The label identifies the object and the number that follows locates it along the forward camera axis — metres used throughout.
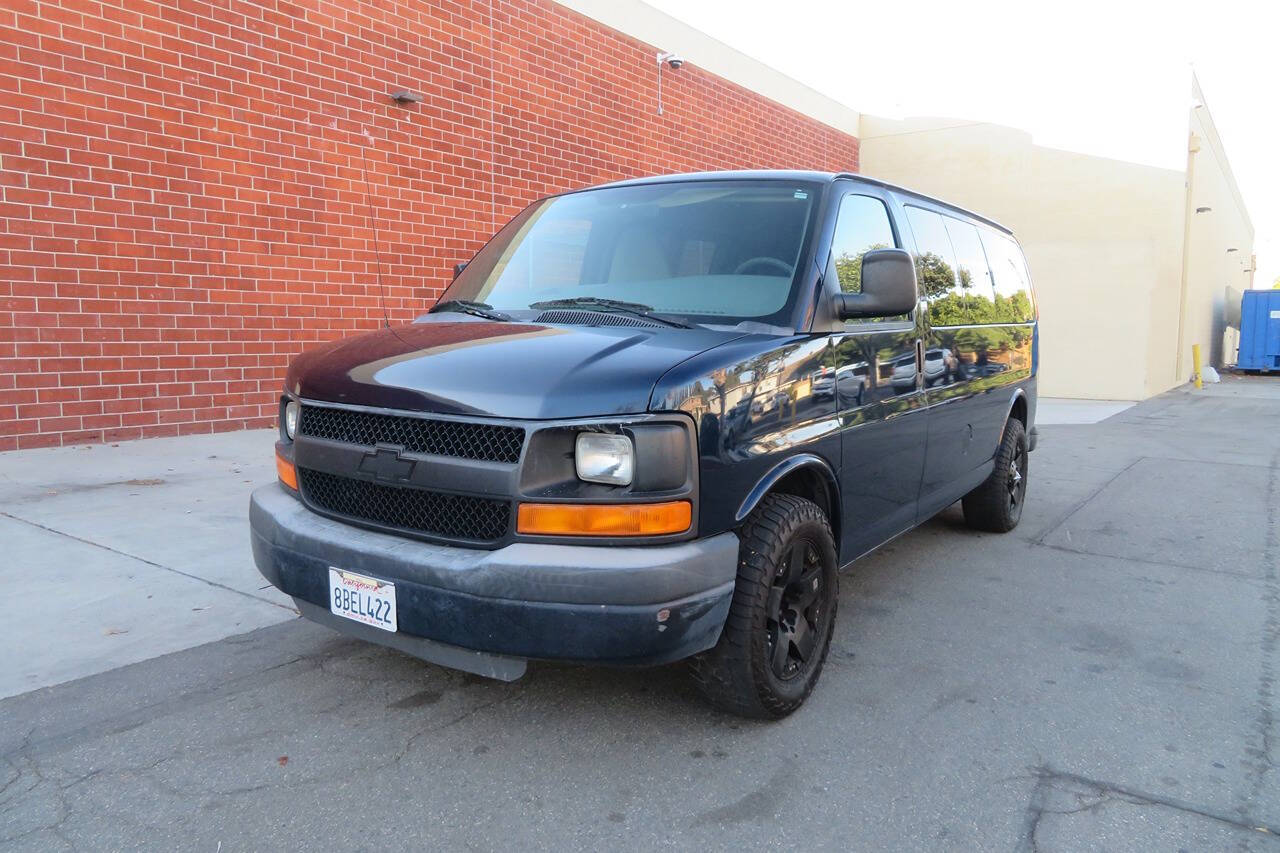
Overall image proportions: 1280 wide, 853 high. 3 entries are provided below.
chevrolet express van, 2.70
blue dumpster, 25.55
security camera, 14.55
